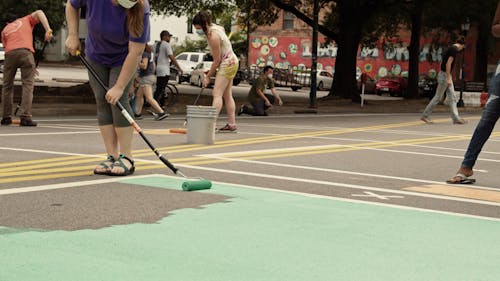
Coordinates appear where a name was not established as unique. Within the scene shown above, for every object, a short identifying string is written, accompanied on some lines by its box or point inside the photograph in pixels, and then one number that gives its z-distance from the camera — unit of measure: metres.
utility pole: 26.56
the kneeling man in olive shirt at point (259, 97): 22.19
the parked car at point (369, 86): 57.06
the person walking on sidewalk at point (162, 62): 20.34
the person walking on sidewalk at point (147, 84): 18.55
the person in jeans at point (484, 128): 9.30
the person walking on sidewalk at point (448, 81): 20.27
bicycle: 23.31
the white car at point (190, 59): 54.25
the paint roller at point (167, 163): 7.91
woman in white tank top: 14.37
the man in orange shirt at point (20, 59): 15.27
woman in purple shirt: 8.52
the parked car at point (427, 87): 53.38
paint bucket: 12.85
